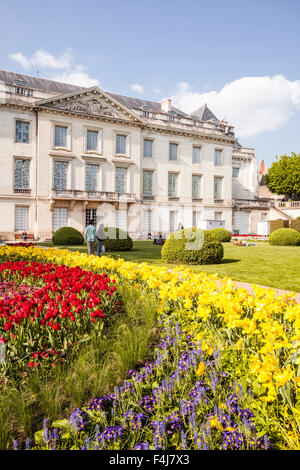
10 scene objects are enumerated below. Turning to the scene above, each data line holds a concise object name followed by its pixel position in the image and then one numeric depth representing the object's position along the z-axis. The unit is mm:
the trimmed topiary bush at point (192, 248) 11633
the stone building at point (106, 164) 26984
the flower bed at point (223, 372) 2152
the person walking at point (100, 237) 13192
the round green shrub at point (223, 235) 26109
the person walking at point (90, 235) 12616
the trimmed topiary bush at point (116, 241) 16203
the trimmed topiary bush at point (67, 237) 20781
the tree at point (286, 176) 43125
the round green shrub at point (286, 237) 22203
